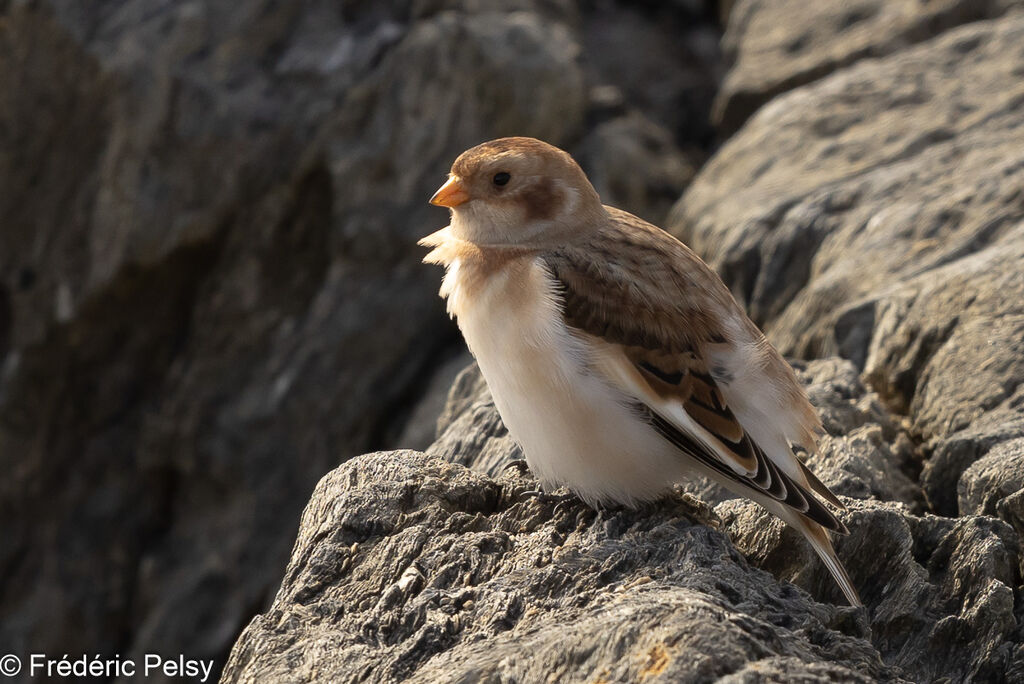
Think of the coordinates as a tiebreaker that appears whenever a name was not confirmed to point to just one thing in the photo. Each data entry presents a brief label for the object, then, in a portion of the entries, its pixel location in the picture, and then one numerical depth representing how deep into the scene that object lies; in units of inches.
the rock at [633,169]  576.7
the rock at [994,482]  265.1
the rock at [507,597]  193.5
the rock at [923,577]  237.0
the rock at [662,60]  673.0
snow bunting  263.6
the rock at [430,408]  471.2
